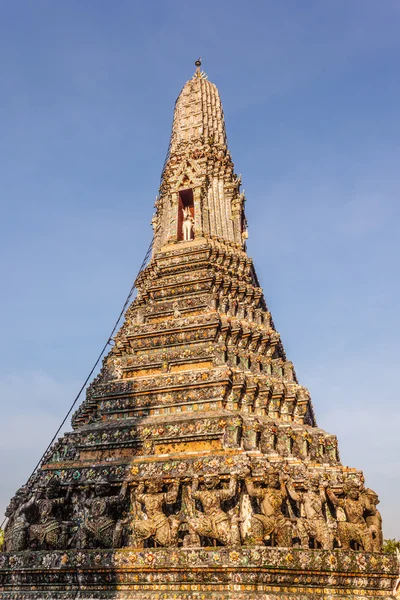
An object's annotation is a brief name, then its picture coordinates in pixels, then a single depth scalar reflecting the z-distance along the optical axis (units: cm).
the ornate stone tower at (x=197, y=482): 993
